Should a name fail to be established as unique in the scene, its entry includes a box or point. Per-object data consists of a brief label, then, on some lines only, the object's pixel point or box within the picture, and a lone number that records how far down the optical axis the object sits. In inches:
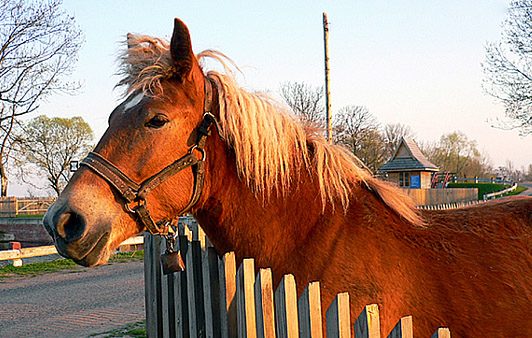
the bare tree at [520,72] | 697.6
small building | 1064.8
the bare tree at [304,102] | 1015.6
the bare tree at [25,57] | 711.1
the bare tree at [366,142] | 1148.5
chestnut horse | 89.4
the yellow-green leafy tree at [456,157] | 2353.2
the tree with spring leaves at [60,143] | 1631.4
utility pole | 609.4
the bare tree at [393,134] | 1852.6
